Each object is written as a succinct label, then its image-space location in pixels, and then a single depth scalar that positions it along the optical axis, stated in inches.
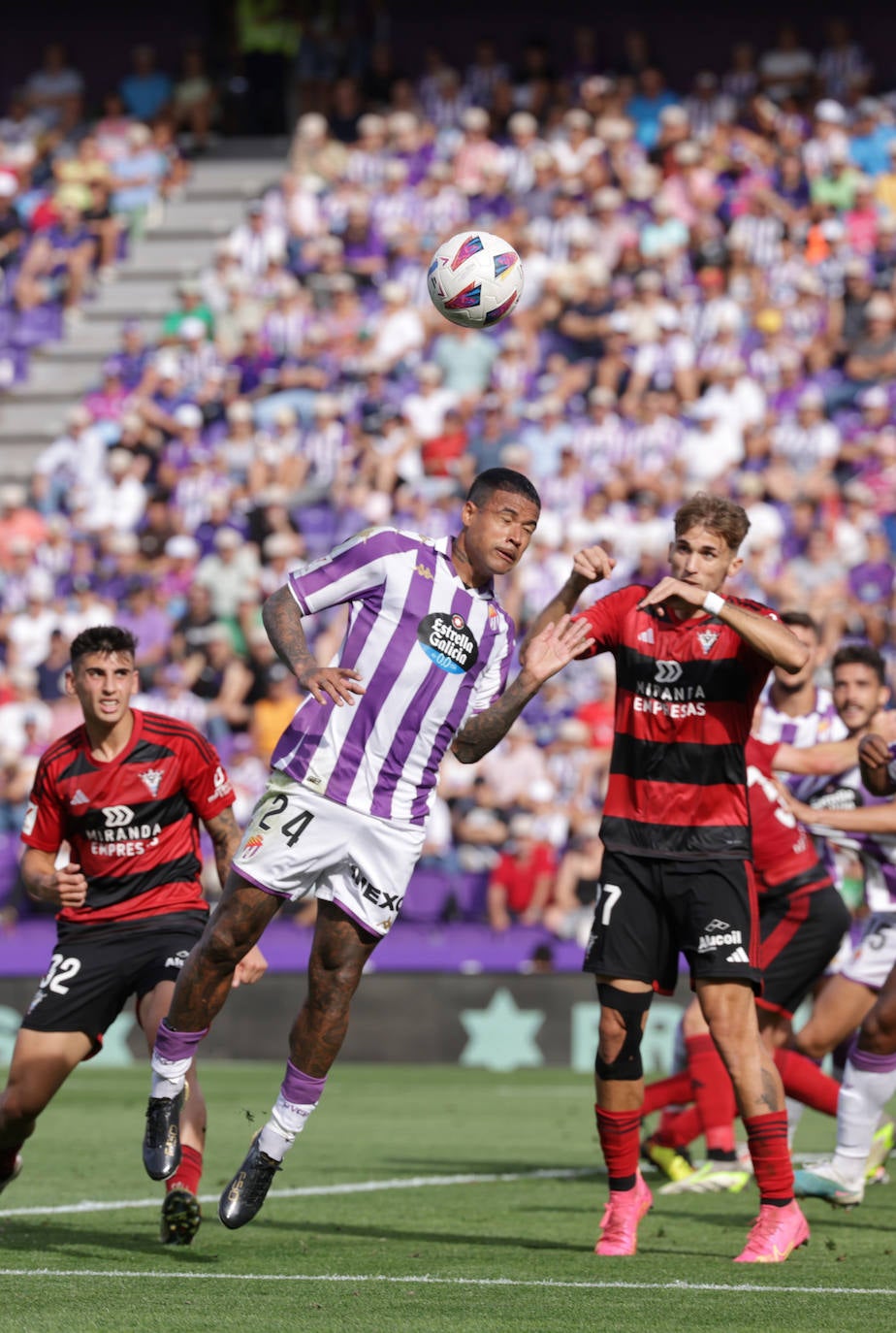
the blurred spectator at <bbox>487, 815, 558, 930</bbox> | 1363.2
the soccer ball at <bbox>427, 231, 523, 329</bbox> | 661.9
